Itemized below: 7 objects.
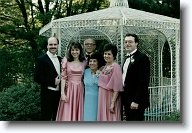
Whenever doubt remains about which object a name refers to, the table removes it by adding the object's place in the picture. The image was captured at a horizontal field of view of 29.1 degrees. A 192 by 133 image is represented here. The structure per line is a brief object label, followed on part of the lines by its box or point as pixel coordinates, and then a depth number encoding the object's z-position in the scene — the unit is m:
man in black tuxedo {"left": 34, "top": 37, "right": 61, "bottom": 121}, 5.42
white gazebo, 6.36
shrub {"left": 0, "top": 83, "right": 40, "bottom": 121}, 7.44
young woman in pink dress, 5.34
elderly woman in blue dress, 5.33
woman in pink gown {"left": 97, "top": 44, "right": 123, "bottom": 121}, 5.21
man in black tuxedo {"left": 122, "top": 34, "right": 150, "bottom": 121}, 5.03
